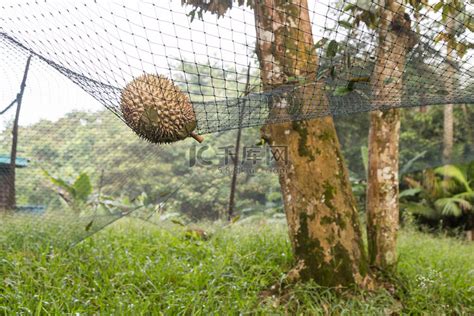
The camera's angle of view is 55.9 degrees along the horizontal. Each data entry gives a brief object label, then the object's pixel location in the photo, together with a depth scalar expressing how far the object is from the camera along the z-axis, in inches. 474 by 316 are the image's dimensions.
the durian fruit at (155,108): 57.2
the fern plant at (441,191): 255.4
